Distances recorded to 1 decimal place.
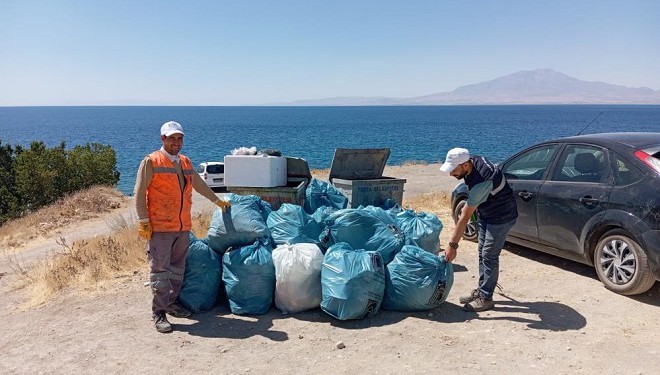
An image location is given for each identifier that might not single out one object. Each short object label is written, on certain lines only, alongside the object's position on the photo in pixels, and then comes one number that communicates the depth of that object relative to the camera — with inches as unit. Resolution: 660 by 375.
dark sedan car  199.5
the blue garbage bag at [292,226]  222.4
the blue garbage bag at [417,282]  196.9
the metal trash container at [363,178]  302.5
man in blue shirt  186.2
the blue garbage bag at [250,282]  202.7
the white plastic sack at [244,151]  314.8
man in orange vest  186.2
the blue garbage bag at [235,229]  215.2
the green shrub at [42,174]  792.3
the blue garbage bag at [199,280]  206.7
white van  874.1
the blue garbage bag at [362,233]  218.8
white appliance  292.4
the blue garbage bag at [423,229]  239.8
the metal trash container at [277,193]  288.7
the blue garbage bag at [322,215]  230.4
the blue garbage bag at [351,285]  189.3
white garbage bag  199.9
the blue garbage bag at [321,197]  288.5
